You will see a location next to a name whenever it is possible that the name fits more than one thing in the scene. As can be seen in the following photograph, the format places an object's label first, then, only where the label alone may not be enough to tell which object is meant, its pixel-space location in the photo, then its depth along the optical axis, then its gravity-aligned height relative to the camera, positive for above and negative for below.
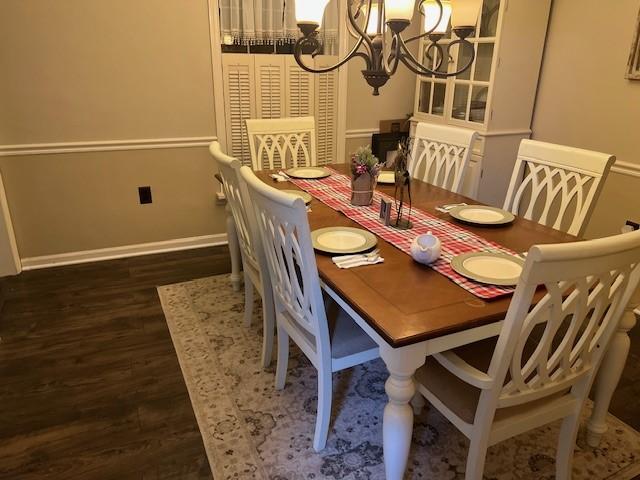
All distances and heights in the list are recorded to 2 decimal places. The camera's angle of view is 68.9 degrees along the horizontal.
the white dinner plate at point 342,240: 1.65 -0.56
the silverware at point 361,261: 1.56 -0.58
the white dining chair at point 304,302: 1.43 -0.75
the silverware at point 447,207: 2.08 -0.54
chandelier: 1.61 +0.20
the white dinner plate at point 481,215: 1.91 -0.54
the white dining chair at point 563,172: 1.90 -0.37
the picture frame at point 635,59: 2.57 +0.13
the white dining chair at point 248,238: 1.89 -0.66
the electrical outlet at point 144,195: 3.29 -0.79
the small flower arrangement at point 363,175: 2.04 -0.41
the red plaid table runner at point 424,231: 1.44 -0.56
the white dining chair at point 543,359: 1.07 -0.75
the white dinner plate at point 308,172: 2.58 -0.50
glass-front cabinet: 3.02 -0.04
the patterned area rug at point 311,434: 1.67 -1.31
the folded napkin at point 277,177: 2.51 -0.51
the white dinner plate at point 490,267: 1.43 -0.57
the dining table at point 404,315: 1.24 -0.61
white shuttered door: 3.29 -0.09
